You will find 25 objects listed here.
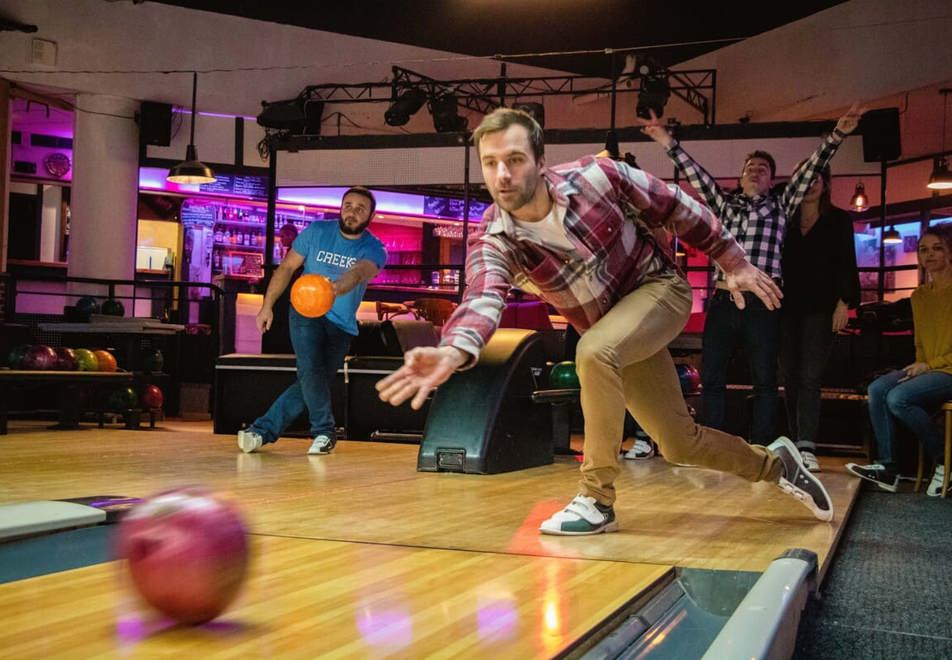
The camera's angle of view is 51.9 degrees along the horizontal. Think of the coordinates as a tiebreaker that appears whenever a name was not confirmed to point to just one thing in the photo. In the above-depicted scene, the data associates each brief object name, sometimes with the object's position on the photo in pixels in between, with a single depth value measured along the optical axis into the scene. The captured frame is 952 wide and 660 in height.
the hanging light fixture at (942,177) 11.46
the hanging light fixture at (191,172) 10.89
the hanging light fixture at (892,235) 13.48
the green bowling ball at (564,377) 5.04
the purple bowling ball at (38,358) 6.64
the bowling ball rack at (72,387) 6.21
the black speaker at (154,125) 12.38
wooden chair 10.14
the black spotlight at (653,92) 11.26
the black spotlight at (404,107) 11.98
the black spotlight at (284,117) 12.03
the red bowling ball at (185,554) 1.51
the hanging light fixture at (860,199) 12.61
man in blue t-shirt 4.96
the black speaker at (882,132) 10.28
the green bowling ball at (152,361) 8.66
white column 12.05
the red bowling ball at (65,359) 6.82
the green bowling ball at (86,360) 7.24
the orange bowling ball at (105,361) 7.45
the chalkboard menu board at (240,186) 14.23
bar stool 4.26
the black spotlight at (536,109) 10.25
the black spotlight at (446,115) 12.11
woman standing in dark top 4.57
